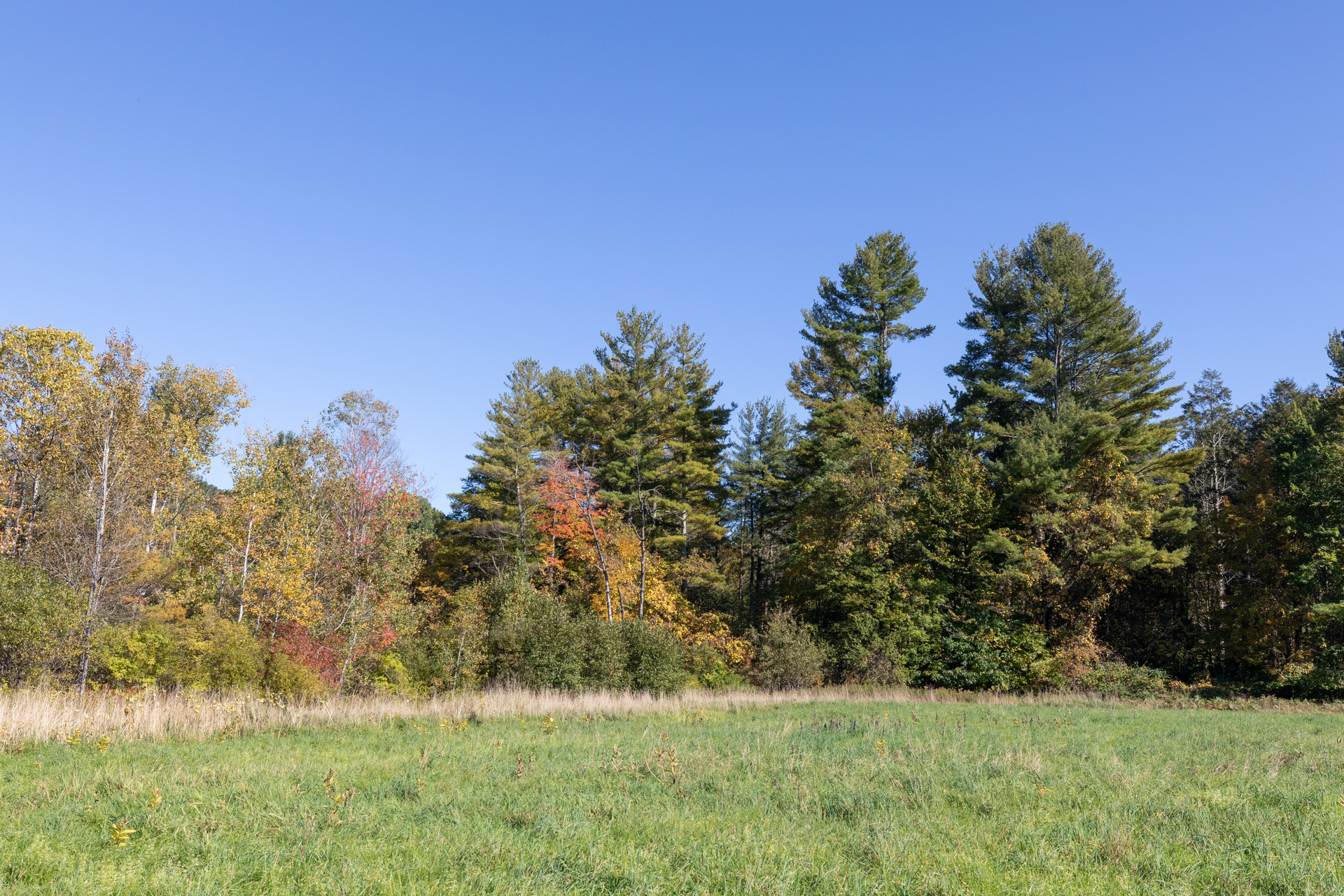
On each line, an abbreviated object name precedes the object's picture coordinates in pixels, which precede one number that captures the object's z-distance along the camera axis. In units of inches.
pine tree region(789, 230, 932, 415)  1465.3
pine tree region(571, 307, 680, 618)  1466.5
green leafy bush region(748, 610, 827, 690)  1114.1
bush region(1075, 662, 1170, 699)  1119.8
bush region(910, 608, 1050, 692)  1161.4
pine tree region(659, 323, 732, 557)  1524.4
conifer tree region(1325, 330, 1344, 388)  1328.7
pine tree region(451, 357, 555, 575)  1540.4
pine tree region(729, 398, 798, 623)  1647.4
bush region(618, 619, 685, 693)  992.9
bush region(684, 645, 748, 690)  1236.5
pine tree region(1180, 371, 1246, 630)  1316.4
